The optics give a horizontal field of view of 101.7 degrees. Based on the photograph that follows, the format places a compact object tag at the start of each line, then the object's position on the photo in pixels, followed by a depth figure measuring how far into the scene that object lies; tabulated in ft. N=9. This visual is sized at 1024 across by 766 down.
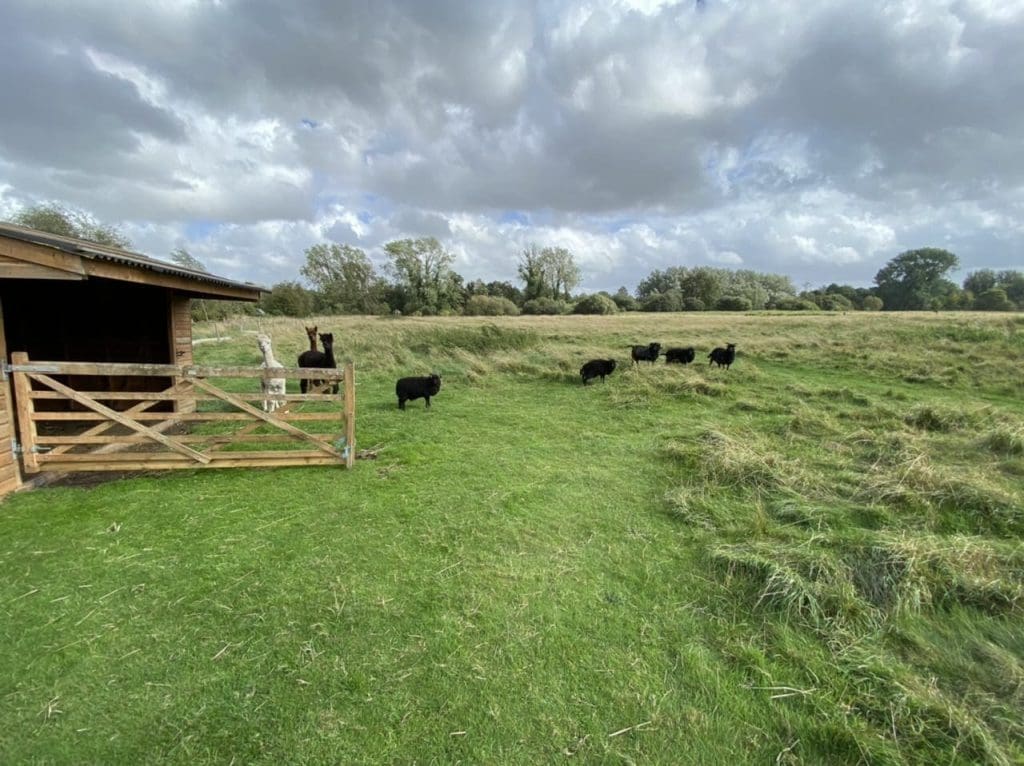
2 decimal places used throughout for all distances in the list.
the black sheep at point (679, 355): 51.29
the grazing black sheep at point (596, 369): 43.91
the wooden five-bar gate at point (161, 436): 16.69
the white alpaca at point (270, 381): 30.18
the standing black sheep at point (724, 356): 48.98
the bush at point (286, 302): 150.89
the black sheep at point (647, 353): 50.98
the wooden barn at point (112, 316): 25.38
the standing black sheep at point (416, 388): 31.86
